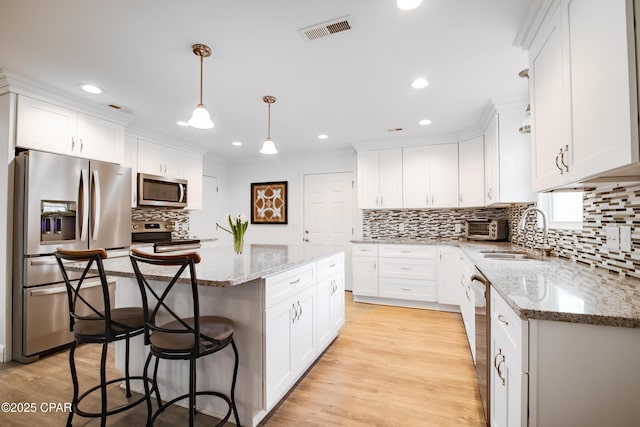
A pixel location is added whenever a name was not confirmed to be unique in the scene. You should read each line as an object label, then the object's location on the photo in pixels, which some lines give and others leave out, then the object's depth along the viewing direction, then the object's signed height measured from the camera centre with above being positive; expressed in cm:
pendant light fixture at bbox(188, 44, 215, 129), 201 +68
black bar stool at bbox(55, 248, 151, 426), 154 -59
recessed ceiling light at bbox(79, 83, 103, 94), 261 +113
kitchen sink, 239 -31
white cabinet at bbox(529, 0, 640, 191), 96 +50
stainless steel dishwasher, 162 -65
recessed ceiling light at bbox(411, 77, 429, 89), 254 +116
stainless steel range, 380 -26
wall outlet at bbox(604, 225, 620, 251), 155 -10
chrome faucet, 221 -14
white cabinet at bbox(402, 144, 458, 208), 413 +59
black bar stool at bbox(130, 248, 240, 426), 134 -59
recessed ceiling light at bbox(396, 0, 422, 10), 154 +110
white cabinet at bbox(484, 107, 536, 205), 296 +60
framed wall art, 545 +28
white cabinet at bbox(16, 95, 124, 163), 256 +80
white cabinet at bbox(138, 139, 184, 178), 384 +77
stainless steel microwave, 370 +34
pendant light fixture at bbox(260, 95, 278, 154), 271 +62
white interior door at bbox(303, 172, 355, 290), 504 +13
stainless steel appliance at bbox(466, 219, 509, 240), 366 -14
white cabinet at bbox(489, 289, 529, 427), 101 -58
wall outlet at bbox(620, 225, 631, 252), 148 -10
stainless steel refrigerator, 248 -14
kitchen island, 168 -64
